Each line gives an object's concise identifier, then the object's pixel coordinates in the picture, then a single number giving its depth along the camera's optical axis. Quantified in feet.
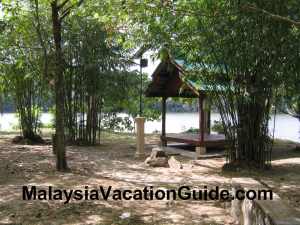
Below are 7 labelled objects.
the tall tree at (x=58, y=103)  26.30
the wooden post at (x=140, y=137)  34.37
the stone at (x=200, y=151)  36.55
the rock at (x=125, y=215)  16.37
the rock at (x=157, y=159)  29.89
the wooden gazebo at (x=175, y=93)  36.52
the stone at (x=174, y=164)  29.44
